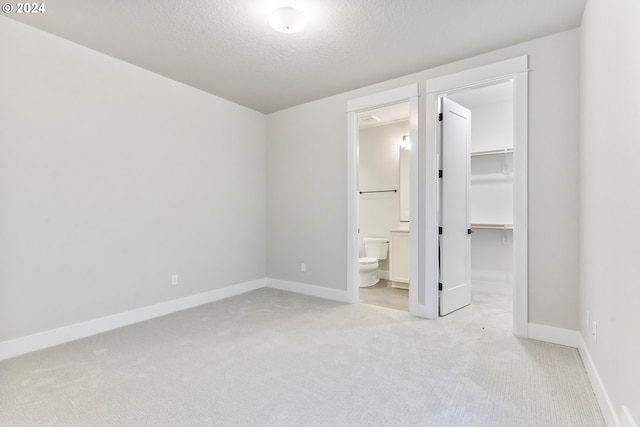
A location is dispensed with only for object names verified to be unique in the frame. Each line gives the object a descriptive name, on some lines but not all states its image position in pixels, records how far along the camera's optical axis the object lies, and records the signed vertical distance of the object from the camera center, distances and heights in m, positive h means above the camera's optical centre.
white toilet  4.75 -0.75
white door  3.37 +0.03
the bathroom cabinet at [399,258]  4.61 -0.70
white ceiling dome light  2.24 +1.38
